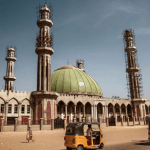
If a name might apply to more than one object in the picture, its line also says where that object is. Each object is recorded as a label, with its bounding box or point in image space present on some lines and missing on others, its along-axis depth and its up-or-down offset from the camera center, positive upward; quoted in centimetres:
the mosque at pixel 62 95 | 3644 +216
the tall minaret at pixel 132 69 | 5722 +1141
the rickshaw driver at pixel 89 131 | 1228 -206
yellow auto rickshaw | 1152 -242
